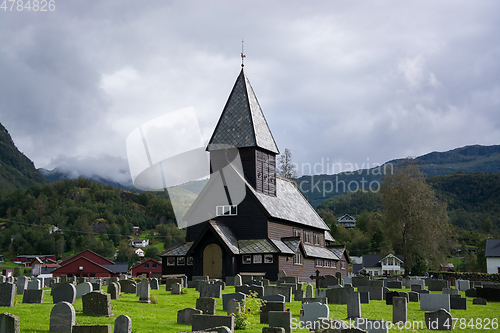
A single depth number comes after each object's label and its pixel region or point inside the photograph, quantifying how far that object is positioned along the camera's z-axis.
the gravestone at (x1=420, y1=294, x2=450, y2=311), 20.86
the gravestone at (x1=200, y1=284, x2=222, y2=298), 23.27
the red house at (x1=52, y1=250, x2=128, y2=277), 78.69
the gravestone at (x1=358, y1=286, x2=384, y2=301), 25.66
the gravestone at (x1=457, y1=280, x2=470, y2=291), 34.28
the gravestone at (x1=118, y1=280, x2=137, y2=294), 25.30
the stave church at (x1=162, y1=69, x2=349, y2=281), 40.31
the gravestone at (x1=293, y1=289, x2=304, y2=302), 24.00
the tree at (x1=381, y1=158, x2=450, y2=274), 55.31
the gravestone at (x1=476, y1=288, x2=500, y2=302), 26.66
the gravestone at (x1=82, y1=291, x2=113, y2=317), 15.86
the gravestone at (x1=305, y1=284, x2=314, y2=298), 24.71
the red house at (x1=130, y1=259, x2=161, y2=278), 87.22
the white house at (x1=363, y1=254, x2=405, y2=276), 100.56
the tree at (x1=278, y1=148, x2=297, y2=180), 81.06
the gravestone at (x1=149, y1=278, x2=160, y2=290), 30.50
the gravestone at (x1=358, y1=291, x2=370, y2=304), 23.44
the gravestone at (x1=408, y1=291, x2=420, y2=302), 24.78
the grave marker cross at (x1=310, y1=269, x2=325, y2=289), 31.34
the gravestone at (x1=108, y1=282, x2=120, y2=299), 21.59
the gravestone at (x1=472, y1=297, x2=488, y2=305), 25.34
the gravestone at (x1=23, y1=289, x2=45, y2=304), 19.14
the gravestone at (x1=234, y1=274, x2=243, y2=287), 31.31
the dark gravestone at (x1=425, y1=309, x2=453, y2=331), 15.82
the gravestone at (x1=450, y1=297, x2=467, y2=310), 22.03
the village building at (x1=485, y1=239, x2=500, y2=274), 74.56
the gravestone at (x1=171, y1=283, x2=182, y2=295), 26.72
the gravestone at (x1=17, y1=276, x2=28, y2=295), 24.08
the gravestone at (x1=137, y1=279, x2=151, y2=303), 21.45
